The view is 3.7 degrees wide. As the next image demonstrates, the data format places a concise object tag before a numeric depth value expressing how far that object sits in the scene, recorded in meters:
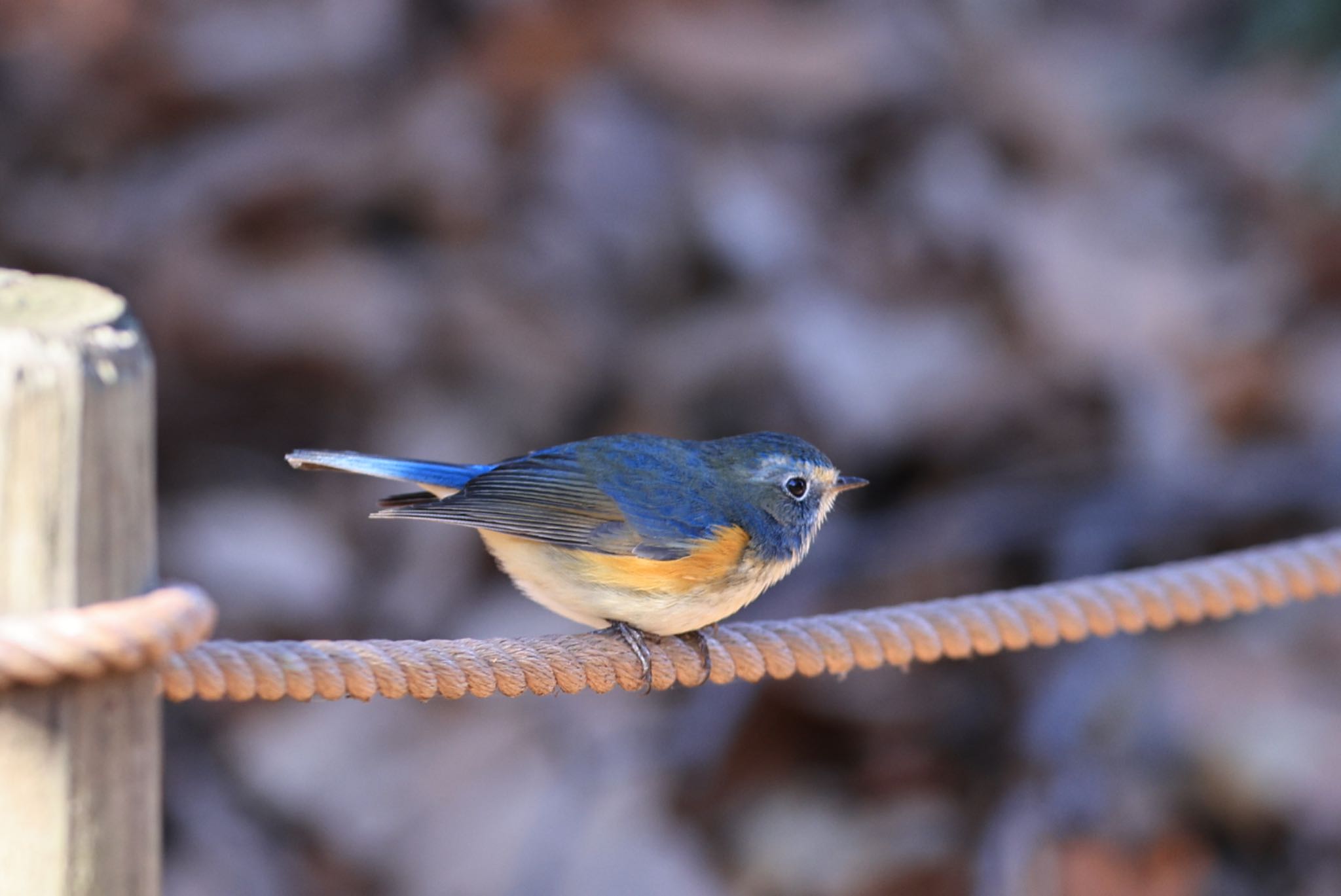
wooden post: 4.27
